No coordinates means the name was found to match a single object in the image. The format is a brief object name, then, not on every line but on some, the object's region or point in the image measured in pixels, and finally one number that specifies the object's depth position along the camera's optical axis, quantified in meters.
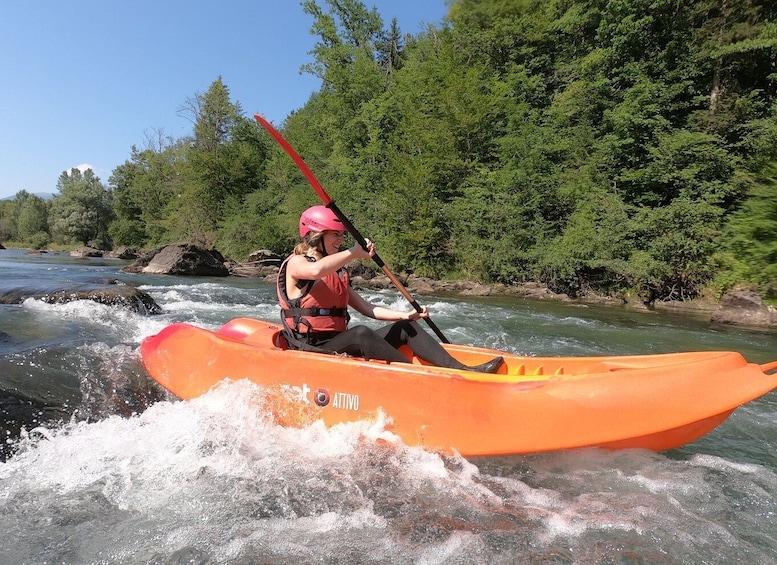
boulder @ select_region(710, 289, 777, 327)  9.98
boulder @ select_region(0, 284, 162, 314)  7.89
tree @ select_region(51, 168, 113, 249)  45.34
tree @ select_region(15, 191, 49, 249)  50.06
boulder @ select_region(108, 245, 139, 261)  32.38
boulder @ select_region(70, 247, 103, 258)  32.78
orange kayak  2.57
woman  3.28
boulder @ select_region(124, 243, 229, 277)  18.03
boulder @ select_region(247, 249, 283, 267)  22.63
